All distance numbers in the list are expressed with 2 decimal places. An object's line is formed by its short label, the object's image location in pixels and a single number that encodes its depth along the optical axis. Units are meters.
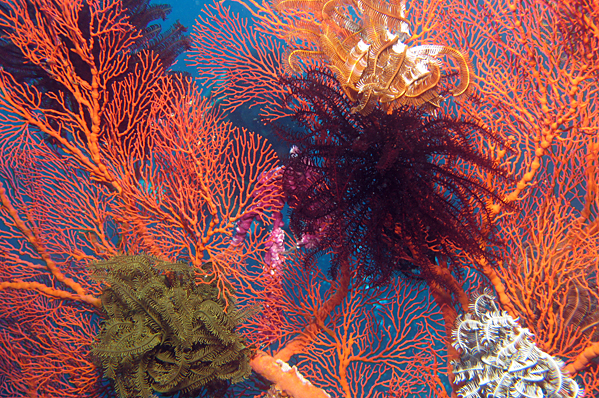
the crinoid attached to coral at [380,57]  1.96
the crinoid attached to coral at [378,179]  2.19
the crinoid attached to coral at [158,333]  2.57
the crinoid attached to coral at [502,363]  2.33
